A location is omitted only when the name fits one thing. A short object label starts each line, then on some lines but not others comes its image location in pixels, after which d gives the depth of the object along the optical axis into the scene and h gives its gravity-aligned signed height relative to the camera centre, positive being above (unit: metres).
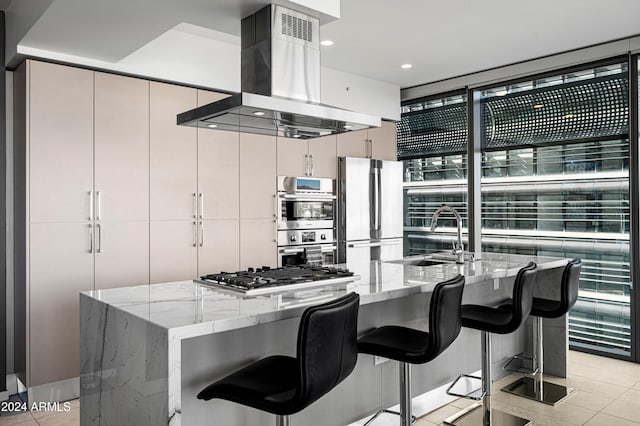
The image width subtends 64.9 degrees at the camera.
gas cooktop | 2.41 -0.32
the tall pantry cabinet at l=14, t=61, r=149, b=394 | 3.41 +0.13
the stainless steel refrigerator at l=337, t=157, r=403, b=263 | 5.29 +0.07
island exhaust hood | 2.72 +0.79
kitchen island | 1.81 -0.55
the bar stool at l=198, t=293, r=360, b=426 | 1.79 -0.60
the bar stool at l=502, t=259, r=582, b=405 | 3.43 -0.96
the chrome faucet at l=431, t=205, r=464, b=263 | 3.61 -0.20
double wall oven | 4.78 -0.04
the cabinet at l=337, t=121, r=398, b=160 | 5.36 +0.80
